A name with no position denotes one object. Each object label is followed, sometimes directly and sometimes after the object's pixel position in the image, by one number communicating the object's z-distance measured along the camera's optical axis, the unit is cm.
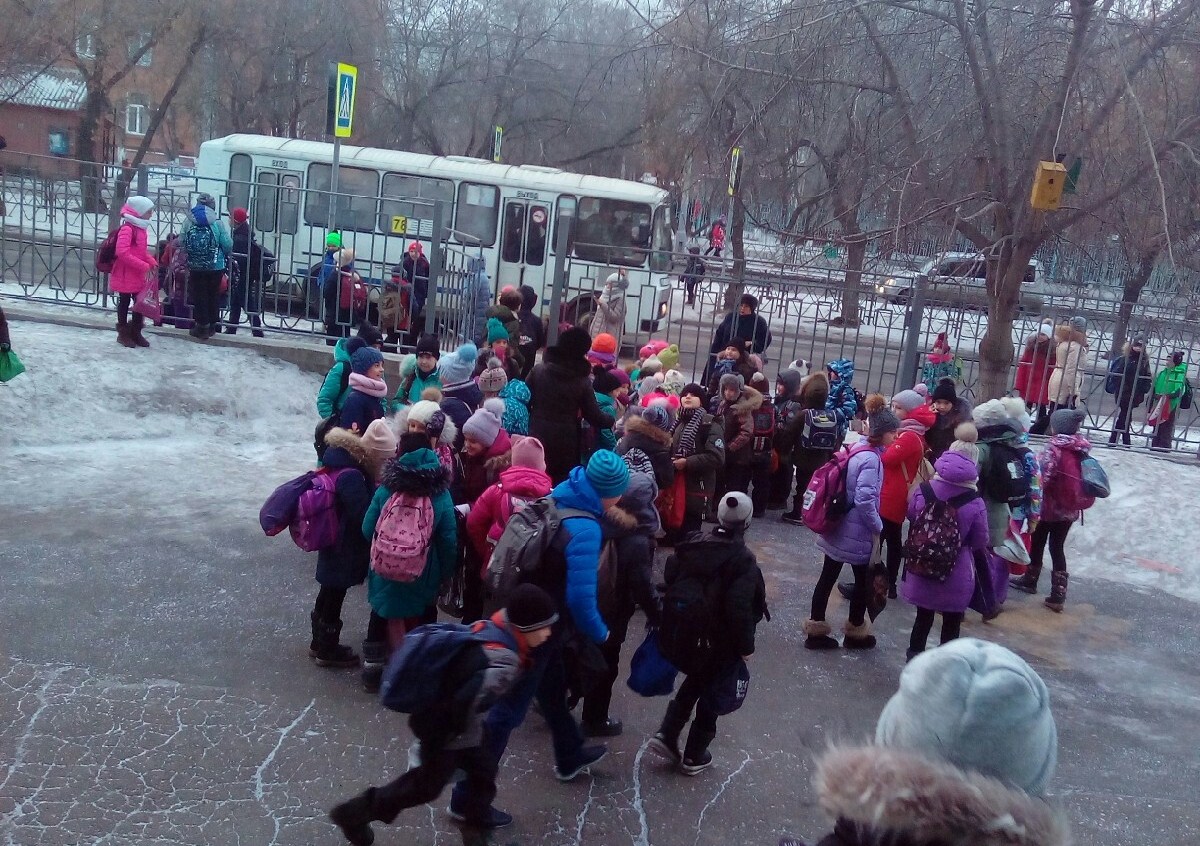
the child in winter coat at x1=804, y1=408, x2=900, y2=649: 604
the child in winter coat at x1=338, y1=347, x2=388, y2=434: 634
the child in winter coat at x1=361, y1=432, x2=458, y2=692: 482
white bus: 1709
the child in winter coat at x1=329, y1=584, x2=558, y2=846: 362
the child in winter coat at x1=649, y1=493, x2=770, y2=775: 448
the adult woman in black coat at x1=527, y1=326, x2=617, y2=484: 682
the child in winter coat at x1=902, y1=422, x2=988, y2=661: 569
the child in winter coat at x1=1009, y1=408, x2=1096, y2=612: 729
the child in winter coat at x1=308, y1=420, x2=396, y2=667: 518
